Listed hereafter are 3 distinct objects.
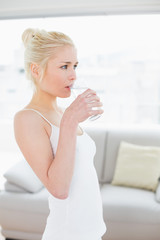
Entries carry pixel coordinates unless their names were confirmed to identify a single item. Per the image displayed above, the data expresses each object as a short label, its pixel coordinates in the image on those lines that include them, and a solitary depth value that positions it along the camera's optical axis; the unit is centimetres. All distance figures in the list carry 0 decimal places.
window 559
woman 91
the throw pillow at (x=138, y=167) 281
